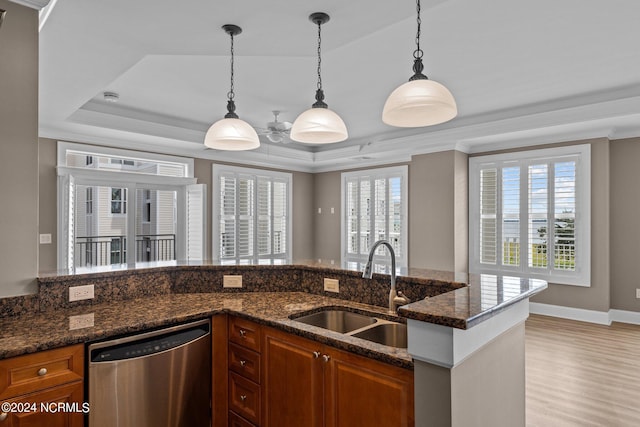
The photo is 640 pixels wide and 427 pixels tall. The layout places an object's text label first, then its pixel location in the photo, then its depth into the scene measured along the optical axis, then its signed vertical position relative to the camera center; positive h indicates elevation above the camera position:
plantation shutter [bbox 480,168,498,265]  5.68 -0.03
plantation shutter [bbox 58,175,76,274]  4.55 -0.01
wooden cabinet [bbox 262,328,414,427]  1.43 -0.75
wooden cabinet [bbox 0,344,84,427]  1.49 -0.72
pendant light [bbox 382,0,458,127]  1.69 +0.55
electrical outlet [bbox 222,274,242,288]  2.62 -0.48
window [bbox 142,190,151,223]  6.92 +0.16
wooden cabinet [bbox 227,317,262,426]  2.00 -0.87
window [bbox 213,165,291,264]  6.30 +0.02
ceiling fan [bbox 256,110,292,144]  4.62 +1.06
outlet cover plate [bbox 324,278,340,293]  2.47 -0.47
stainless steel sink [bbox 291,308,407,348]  2.00 -0.63
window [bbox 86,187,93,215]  5.40 +0.21
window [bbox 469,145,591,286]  4.96 +0.00
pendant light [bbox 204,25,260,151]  2.31 +0.53
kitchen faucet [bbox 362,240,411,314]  2.03 -0.43
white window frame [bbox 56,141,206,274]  4.55 +0.42
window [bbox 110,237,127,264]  6.42 -0.61
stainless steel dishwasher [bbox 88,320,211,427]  1.70 -0.81
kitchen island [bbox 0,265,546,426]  1.30 -0.53
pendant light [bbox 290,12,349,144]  2.07 +0.54
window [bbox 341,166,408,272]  6.54 +0.04
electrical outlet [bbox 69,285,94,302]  2.14 -0.45
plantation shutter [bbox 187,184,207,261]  5.82 -0.12
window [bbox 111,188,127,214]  5.30 +0.20
